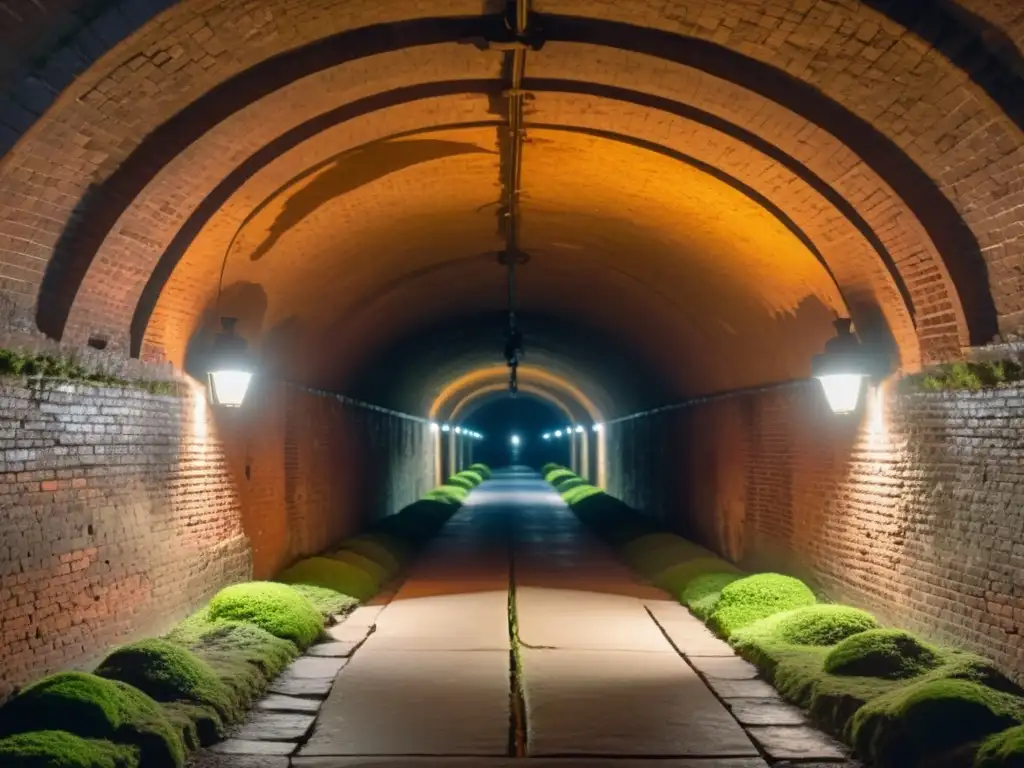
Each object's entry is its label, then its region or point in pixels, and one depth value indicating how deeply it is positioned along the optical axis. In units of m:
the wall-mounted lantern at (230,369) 9.55
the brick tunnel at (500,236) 6.29
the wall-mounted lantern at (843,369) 8.95
